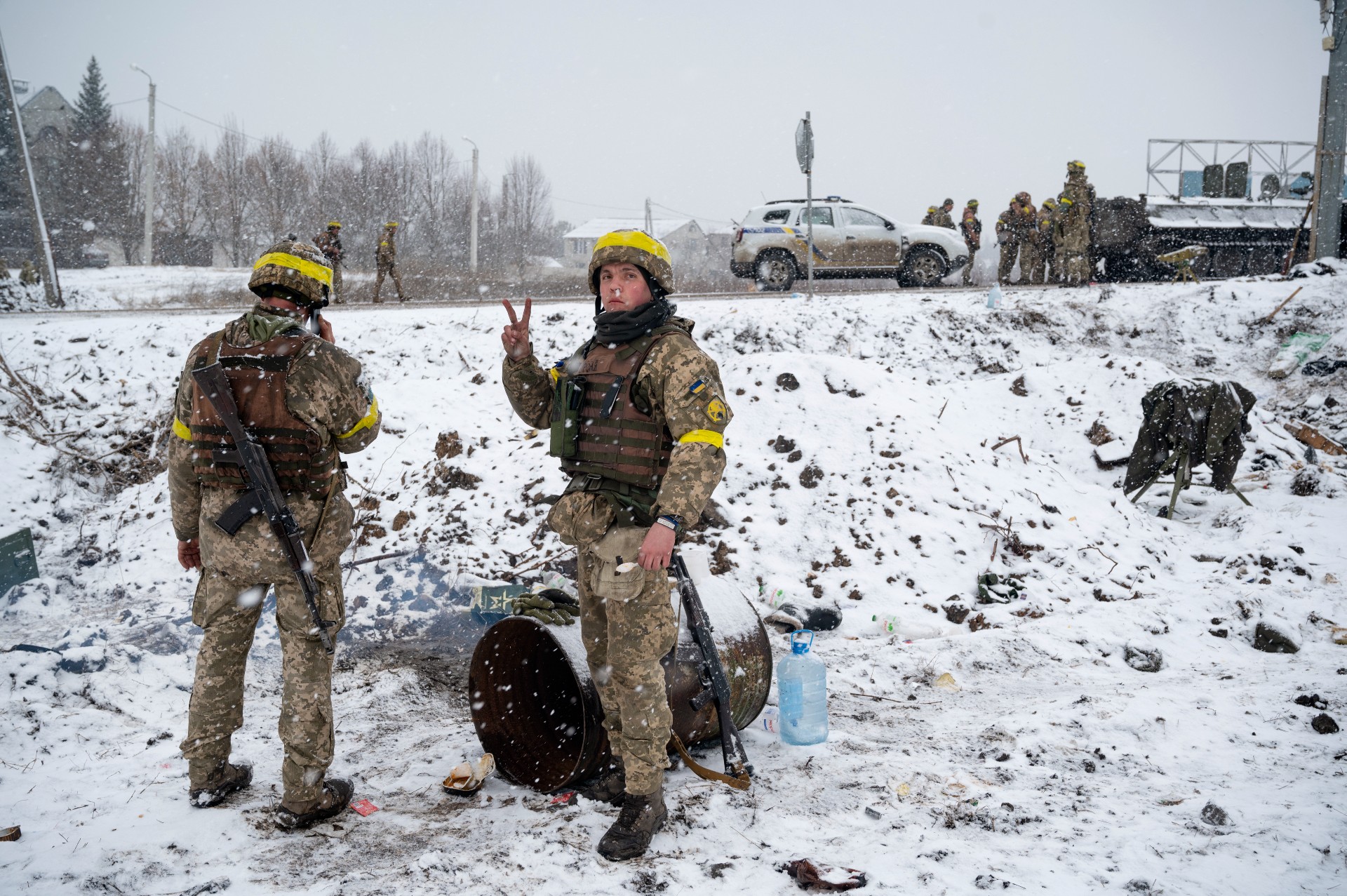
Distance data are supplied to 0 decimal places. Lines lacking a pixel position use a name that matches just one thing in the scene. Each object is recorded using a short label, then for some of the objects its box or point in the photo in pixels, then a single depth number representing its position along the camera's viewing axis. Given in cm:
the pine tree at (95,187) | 3822
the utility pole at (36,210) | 1391
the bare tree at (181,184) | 4509
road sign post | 1036
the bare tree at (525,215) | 5406
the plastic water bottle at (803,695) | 388
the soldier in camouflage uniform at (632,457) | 285
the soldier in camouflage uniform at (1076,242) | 1338
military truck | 1525
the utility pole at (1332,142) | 1273
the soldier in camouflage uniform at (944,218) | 1628
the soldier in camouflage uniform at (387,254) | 1388
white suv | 1418
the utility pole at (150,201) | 2783
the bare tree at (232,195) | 4478
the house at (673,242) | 6762
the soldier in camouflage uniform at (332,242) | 1247
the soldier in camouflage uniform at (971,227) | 1562
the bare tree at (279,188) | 4469
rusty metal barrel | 337
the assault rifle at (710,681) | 344
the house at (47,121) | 4084
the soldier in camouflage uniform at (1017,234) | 1447
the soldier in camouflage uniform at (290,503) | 302
